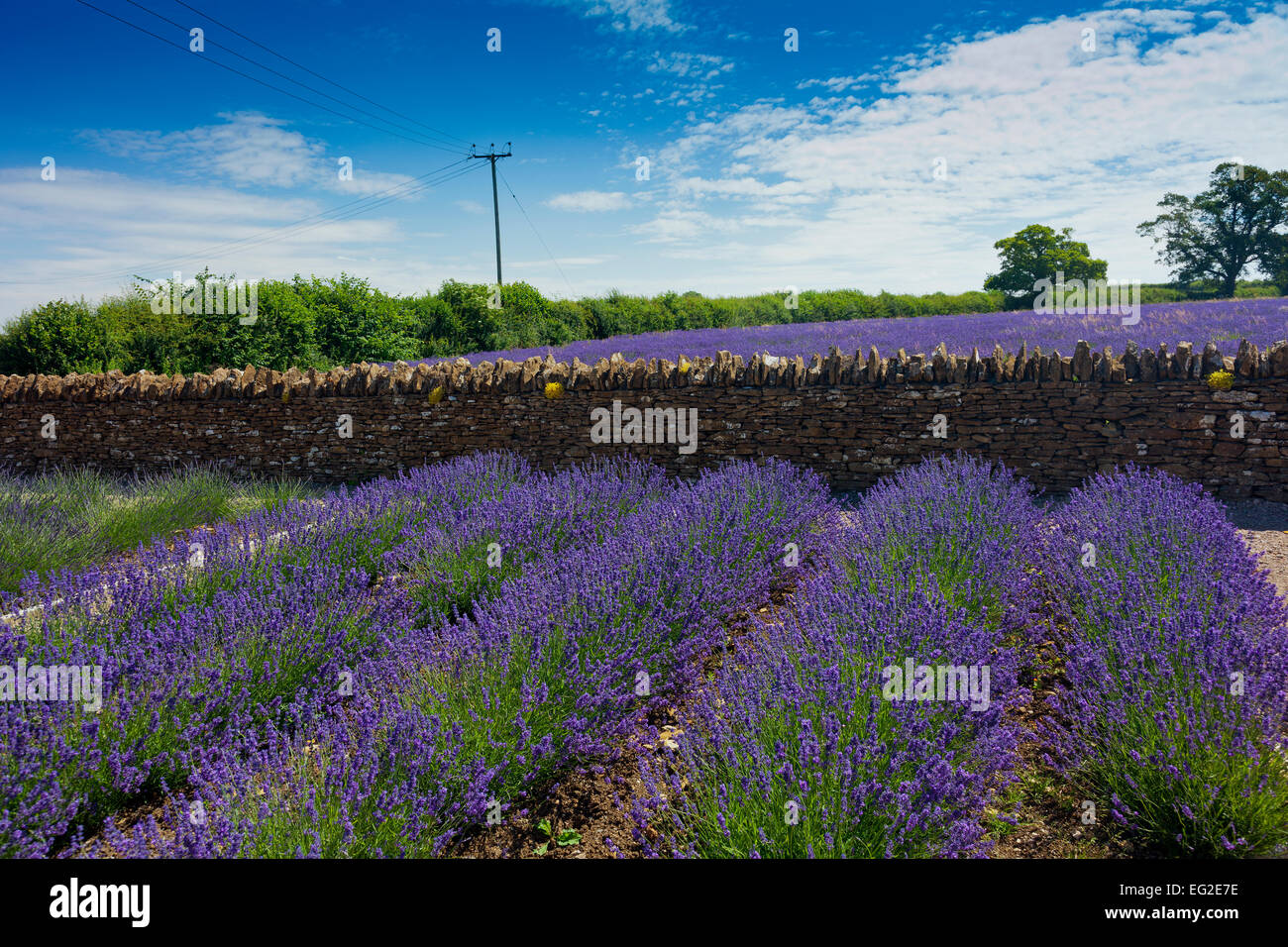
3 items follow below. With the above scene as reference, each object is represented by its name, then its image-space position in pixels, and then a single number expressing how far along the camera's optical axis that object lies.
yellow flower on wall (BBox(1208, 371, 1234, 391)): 5.63
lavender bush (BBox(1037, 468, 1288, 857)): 1.94
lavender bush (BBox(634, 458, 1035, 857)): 1.84
